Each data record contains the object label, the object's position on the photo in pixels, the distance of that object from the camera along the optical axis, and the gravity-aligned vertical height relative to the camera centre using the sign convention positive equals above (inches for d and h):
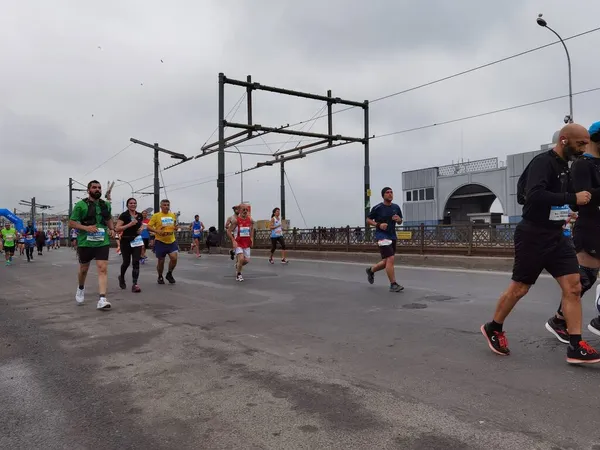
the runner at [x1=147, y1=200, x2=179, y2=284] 389.4 +3.8
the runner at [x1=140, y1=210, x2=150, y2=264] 616.0 +1.6
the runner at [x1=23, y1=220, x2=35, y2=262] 870.4 -0.3
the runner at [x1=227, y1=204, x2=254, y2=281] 421.4 -1.2
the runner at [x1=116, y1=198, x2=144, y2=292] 370.3 -2.1
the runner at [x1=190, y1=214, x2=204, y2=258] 885.8 +15.5
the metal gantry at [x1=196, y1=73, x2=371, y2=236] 831.7 +187.5
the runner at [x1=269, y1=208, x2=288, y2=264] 636.7 +6.7
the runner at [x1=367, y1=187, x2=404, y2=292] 331.3 +5.0
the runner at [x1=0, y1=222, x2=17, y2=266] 764.0 -1.3
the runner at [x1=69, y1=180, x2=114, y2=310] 274.8 +4.0
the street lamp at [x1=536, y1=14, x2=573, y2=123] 679.7 +280.5
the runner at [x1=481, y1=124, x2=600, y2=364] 152.7 -1.0
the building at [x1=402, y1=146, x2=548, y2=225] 1918.1 +193.6
